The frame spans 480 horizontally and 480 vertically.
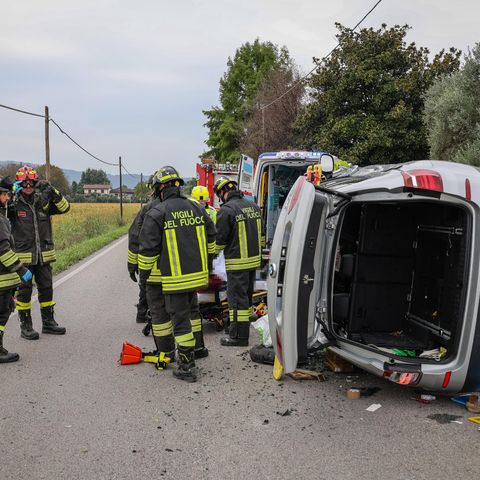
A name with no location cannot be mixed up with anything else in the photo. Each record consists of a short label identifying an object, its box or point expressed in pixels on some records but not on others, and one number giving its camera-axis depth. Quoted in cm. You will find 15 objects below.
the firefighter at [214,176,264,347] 589
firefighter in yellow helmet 728
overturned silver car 380
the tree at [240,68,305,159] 2756
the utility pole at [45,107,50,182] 2055
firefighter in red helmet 619
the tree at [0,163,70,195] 9048
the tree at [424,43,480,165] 1159
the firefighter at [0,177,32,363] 522
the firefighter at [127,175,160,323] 547
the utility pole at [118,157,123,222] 4356
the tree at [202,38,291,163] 4125
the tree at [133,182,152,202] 6776
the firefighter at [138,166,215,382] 472
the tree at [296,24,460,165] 1666
